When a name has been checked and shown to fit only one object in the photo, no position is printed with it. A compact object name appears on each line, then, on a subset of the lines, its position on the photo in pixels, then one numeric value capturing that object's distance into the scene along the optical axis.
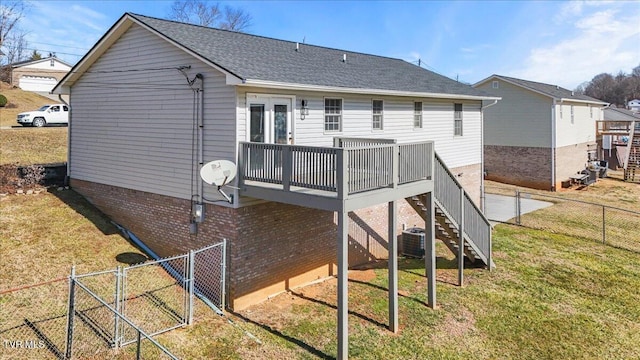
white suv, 26.19
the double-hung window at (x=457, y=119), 17.61
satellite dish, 9.22
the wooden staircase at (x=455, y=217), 11.75
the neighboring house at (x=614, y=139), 35.78
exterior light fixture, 11.29
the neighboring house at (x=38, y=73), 44.31
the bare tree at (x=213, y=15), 41.94
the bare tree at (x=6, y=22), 40.00
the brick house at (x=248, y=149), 9.30
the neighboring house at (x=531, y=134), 27.72
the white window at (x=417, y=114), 15.49
